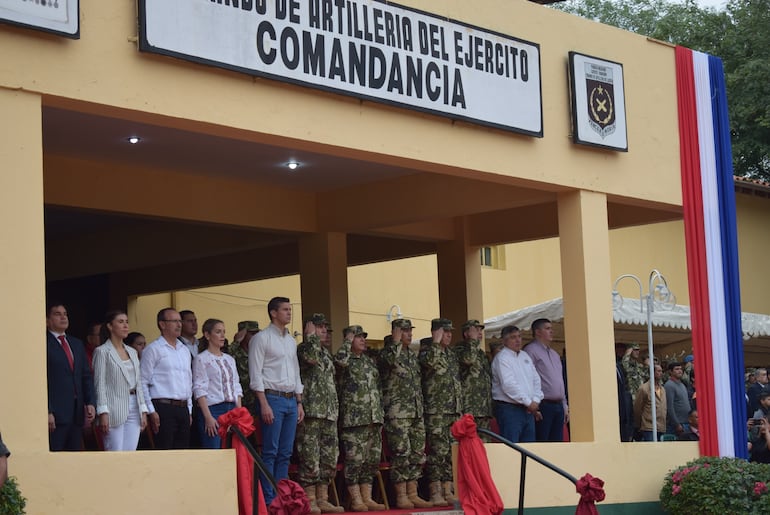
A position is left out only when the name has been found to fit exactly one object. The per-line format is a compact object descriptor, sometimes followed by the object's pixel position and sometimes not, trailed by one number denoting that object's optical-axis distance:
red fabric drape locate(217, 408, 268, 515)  8.91
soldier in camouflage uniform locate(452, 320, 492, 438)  12.48
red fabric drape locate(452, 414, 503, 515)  10.48
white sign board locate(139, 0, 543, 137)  9.21
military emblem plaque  12.40
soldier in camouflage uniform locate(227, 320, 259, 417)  11.48
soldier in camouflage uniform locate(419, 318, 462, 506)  12.07
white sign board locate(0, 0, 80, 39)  8.00
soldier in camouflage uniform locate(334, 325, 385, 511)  11.30
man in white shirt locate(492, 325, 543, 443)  12.35
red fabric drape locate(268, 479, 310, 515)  8.41
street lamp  13.41
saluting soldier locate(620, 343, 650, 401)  15.27
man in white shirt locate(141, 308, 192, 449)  9.93
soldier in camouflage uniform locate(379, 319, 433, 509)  11.70
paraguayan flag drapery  13.37
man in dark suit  9.00
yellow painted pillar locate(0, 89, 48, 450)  7.88
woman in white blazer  9.39
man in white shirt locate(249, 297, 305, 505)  10.48
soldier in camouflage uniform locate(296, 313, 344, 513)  10.90
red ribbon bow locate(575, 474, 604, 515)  10.66
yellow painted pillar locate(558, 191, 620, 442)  12.27
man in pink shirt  13.00
